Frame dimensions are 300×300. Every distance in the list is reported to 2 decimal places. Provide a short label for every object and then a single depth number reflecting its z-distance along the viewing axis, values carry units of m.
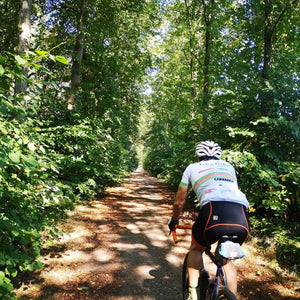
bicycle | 2.21
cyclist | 2.35
